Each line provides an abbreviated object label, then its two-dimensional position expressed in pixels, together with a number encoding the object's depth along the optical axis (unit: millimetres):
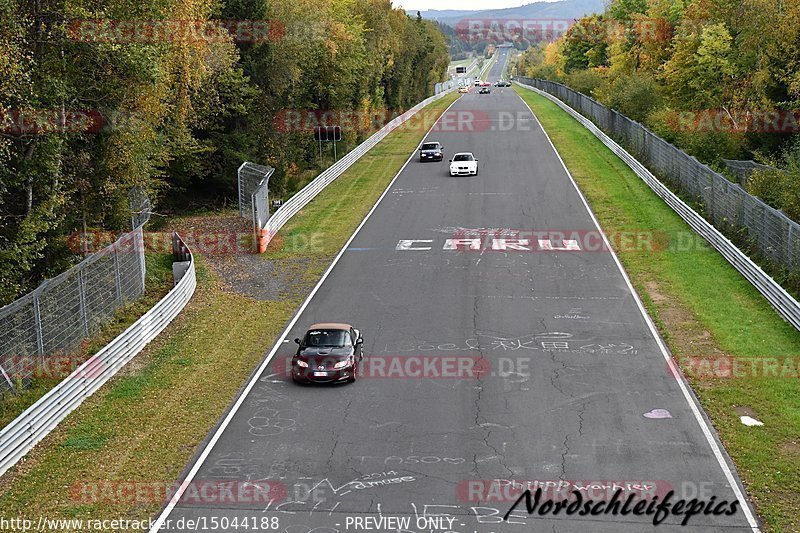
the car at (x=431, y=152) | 58719
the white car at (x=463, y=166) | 51906
